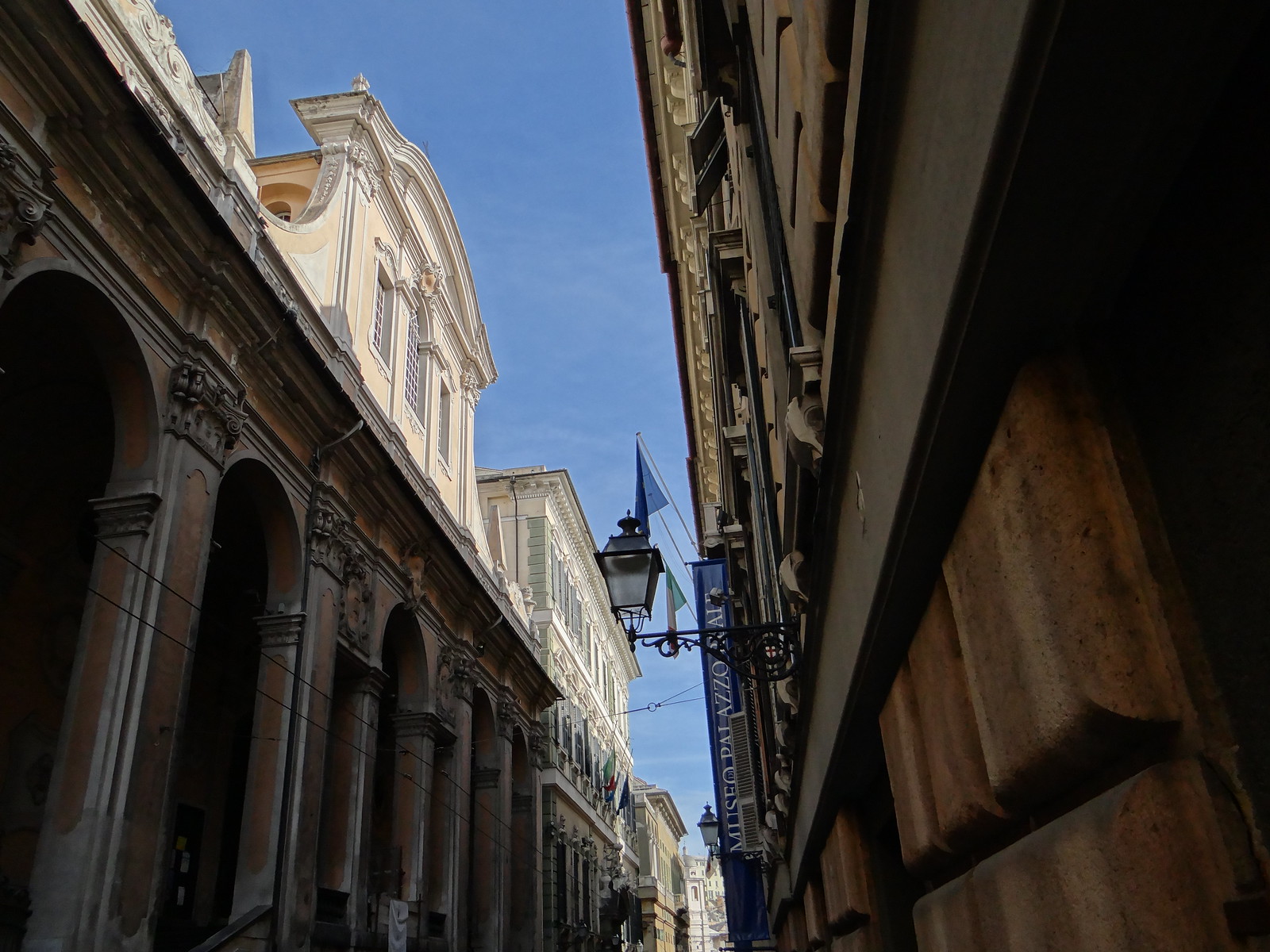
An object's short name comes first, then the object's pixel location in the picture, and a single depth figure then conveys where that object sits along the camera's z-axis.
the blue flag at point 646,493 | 17.28
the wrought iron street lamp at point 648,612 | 6.75
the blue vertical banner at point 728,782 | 13.48
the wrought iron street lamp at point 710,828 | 21.78
